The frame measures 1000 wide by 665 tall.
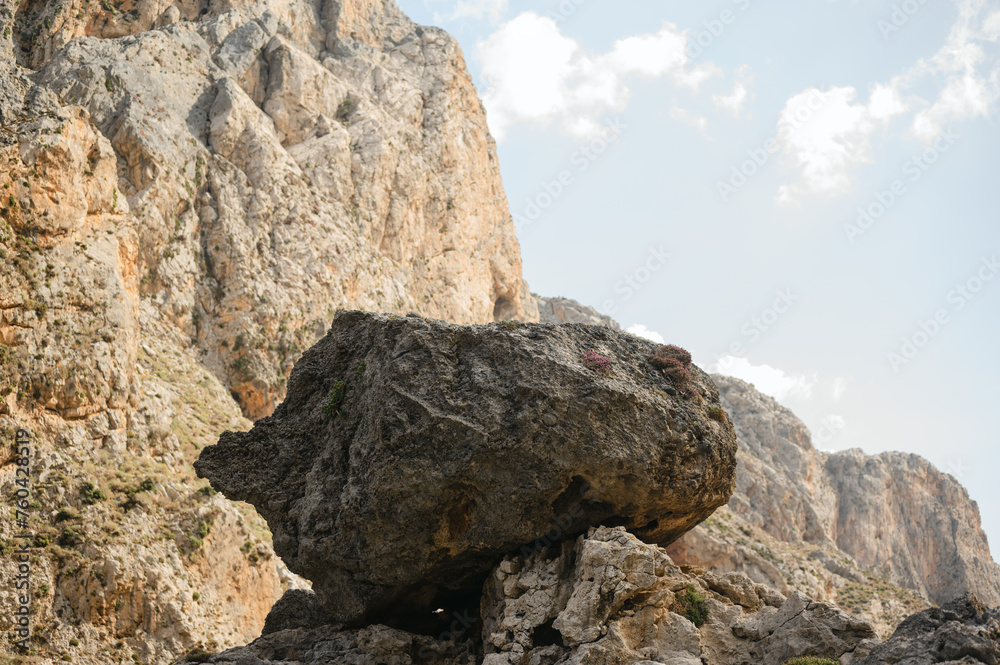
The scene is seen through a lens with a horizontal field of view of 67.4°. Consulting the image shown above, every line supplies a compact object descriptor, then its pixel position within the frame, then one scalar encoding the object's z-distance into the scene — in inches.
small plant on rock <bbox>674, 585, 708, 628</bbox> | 740.6
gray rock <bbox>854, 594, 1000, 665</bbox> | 517.7
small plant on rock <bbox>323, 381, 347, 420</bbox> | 892.6
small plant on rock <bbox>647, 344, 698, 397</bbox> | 874.1
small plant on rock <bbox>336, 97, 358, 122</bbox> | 2778.1
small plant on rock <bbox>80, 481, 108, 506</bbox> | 1305.4
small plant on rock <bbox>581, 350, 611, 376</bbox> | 815.1
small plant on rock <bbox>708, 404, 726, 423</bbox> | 879.7
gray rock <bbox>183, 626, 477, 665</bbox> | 796.6
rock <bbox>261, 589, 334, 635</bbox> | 965.8
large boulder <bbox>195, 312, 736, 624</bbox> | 764.6
